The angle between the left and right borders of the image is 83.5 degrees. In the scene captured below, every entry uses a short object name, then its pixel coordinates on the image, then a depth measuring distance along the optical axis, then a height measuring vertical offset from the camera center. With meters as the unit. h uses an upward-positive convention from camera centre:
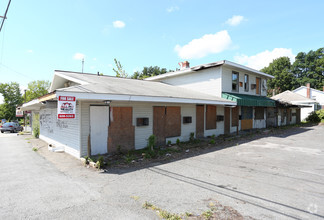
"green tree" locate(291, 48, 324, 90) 55.69 +14.64
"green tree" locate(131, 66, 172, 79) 45.94 +10.24
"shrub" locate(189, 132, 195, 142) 11.76 -1.65
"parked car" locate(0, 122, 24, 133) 23.27 -2.14
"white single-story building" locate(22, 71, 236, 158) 7.22 -0.27
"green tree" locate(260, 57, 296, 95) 53.31 +10.91
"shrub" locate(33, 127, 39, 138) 15.94 -1.88
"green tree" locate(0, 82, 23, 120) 45.06 +2.72
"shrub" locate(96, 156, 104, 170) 6.42 -1.84
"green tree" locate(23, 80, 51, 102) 42.42 +5.27
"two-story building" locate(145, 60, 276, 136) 13.94 +2.16
